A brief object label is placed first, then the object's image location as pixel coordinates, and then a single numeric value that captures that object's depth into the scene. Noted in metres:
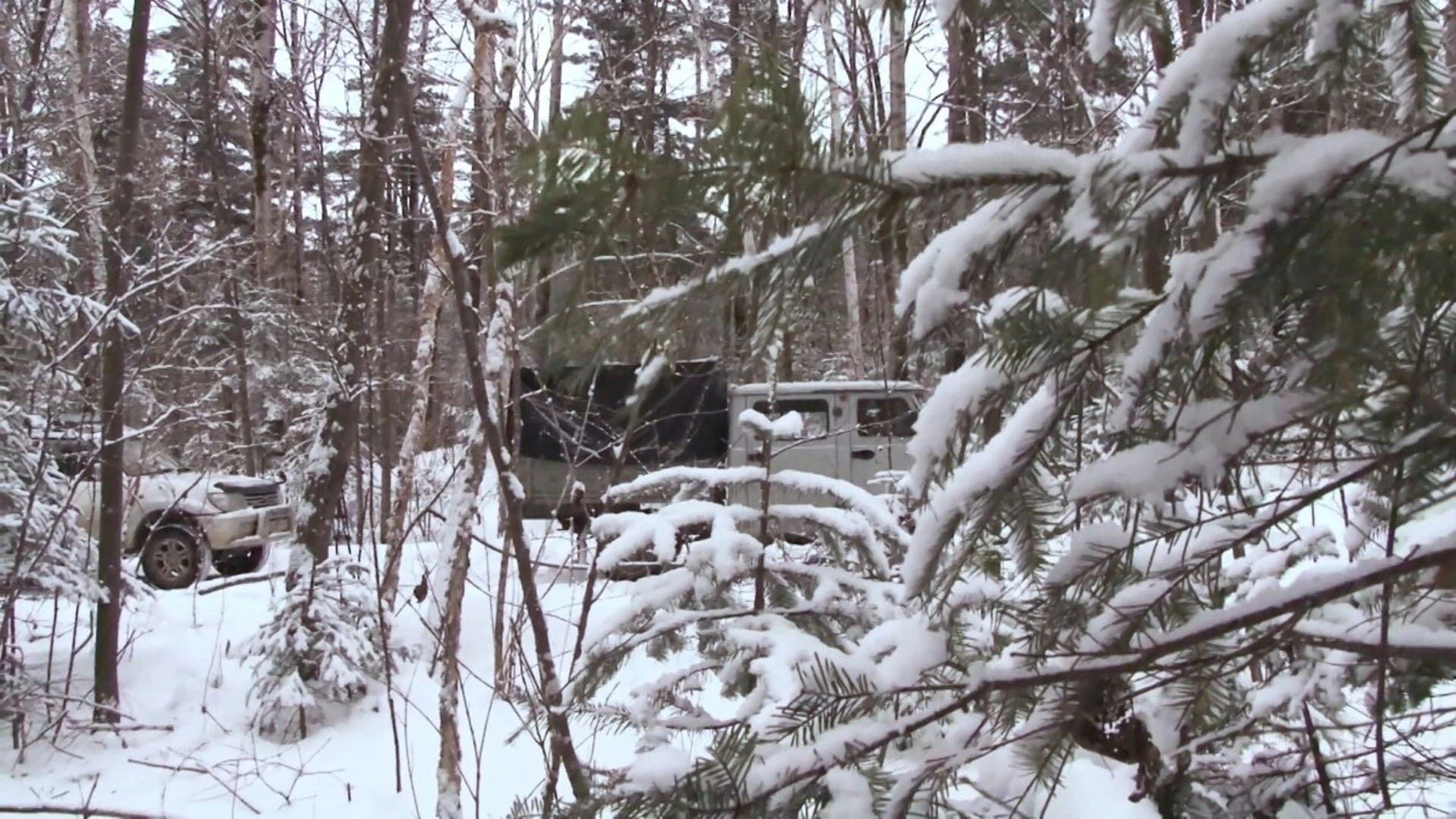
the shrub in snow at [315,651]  5.71
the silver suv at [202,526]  9.06
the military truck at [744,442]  8.53
